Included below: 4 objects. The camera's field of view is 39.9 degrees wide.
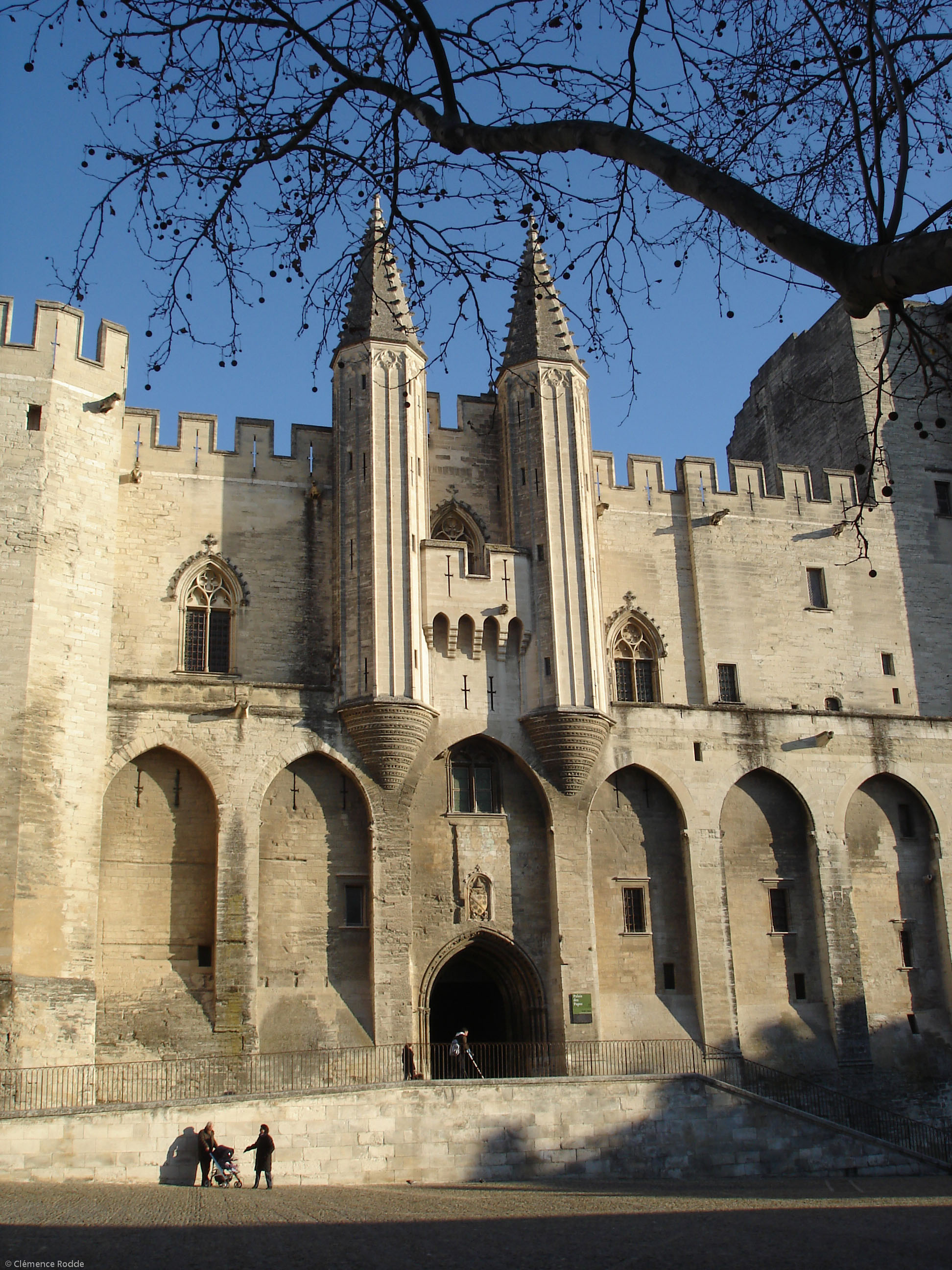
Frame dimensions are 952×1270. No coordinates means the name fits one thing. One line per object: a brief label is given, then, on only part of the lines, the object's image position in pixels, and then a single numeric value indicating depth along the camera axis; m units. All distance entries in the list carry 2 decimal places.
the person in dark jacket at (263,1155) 18.94
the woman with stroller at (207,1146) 18.55
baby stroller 18.55
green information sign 24.48
